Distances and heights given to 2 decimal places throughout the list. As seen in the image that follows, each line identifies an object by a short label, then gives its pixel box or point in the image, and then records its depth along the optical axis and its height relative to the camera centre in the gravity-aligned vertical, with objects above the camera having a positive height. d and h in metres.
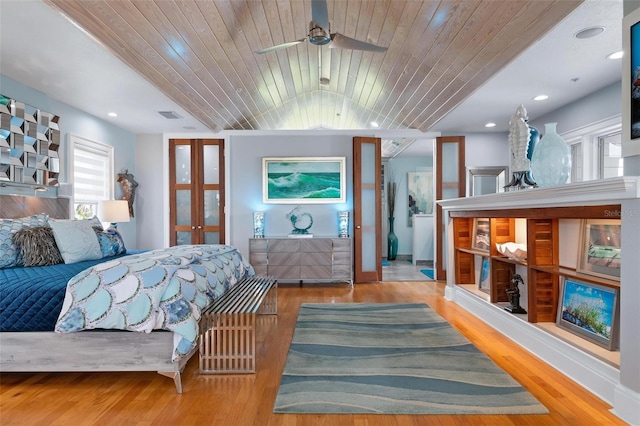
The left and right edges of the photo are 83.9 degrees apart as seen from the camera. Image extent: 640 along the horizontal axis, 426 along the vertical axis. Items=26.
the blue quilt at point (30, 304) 2.18 -0.59
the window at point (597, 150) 4.21 +0.74
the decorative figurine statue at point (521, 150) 3.03 +0.52
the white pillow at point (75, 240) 3.05 -0.28
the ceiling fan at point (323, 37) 2.72 +1.45
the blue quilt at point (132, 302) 2.15 -0.57
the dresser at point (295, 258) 5.38 -0.74
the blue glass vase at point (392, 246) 8.37 -0.87
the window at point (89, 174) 4.64 +0.48
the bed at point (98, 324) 2.16 -0.70
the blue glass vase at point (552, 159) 2.60 +0.37
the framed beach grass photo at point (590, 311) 2.24 -0.70
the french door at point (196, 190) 5.87 +0.31
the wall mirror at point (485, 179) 5.96 +0.51
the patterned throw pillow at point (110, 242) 3.48 -0.34
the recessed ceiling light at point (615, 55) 3.10 +1.37
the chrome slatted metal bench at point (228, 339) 2.44 -0.92
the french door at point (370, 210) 5.79 -0.02
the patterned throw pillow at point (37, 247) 2.83 -0.31
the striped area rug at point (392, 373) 2.00 -1.10
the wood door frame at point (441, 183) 5.84 +0.43
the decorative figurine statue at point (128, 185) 5.50 +0.37
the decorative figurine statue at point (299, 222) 5.64 -0.21
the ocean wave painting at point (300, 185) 5.79 +0.39
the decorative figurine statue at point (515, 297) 3.15 -0.78
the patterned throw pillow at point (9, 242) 2.73 -0.26
